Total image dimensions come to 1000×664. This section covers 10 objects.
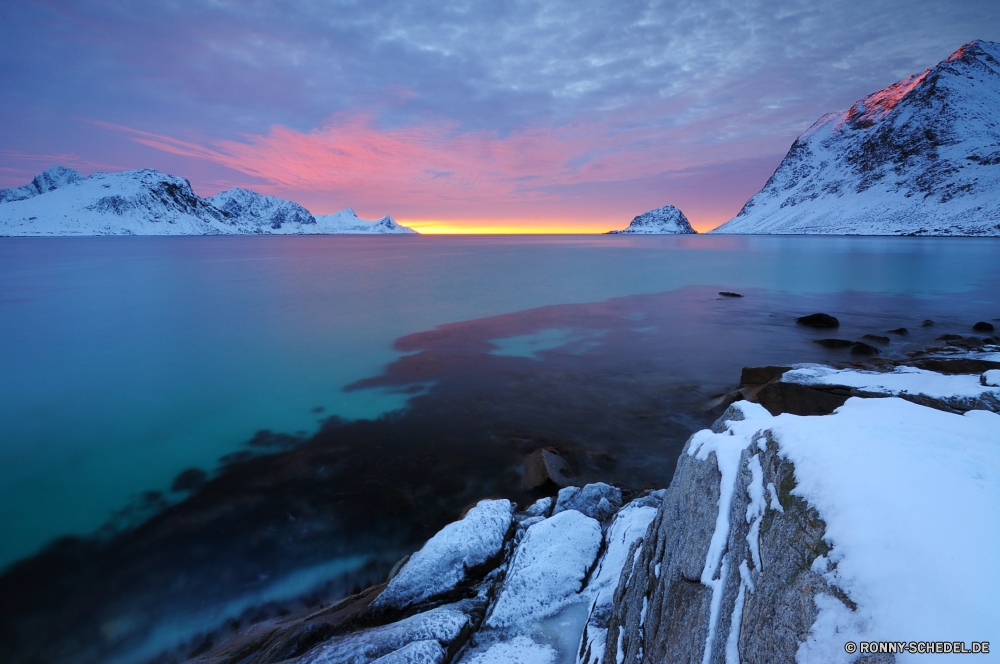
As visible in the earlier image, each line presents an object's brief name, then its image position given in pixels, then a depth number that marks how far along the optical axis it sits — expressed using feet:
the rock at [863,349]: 48.47
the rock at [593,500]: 21.29
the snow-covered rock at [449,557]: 16.61
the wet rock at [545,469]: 26.66
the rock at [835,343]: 51.83
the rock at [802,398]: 25.80
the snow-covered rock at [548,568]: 15.17
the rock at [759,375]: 35.99
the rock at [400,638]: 13.17
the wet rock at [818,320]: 64.75
